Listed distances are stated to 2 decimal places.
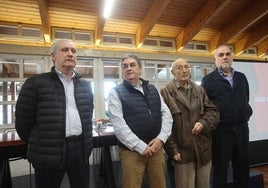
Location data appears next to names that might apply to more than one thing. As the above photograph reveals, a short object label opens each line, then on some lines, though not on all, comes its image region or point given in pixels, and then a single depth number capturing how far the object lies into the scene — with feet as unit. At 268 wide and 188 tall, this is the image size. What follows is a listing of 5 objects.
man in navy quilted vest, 4.83
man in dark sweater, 5.98
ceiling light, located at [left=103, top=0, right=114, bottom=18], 12.37
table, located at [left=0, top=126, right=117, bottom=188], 6.15
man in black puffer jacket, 4.19
